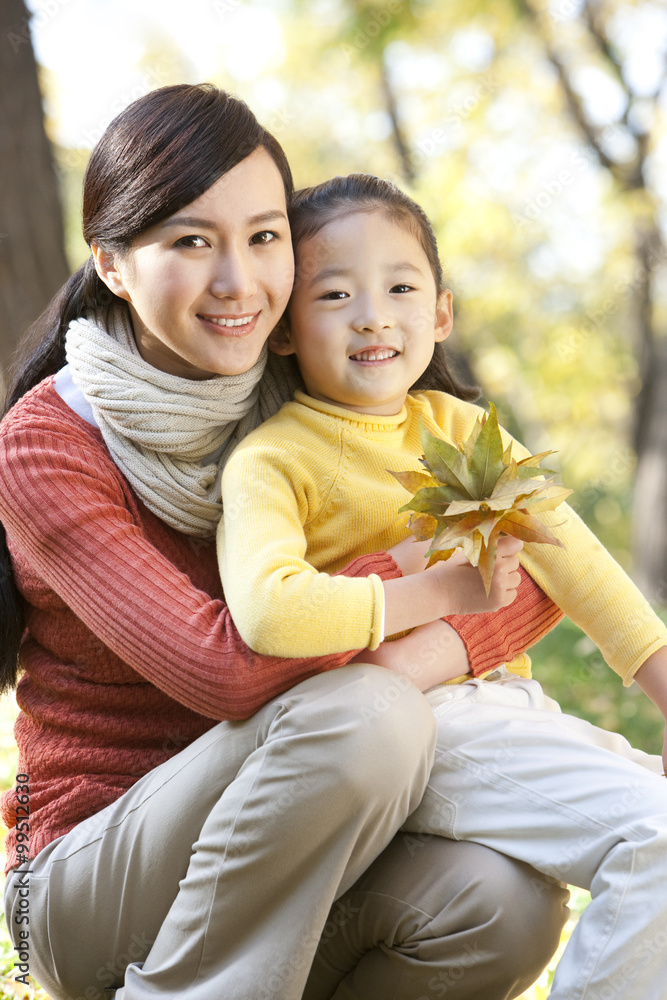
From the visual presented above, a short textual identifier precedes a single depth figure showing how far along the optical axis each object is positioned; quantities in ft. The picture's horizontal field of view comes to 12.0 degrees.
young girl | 7.48
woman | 7.44
